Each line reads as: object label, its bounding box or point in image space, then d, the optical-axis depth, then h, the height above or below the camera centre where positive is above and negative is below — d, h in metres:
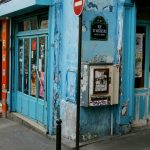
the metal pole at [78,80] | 5.27 -0.37
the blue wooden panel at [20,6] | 6.33 +1.18
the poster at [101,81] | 5.83 -0.41
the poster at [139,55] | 6.49 +0.10
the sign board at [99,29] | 5.91 +0.59
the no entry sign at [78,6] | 5.17 +0.90
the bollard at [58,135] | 4.69 -1.17
